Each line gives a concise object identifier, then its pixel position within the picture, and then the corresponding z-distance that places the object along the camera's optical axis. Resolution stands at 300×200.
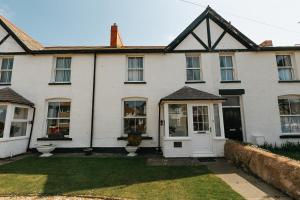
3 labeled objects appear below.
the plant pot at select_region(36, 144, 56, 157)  7.42
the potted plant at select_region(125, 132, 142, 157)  7.50
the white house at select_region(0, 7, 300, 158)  8.10
